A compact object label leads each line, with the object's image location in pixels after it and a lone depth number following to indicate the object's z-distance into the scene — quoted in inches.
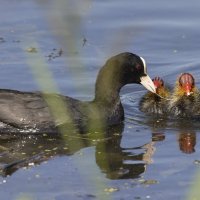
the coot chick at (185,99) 756.6
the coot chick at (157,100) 775.7
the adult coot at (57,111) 698.2
